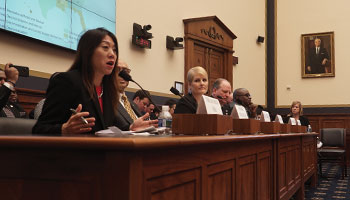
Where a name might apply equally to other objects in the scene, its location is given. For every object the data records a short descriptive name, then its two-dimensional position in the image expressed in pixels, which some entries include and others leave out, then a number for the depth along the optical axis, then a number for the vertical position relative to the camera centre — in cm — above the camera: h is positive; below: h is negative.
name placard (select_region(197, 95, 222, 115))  221 +6
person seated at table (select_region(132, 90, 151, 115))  494 +19
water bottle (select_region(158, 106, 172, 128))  250 -1
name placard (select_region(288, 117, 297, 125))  528 -5
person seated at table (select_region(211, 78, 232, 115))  410 +29
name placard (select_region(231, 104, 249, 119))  287 +3
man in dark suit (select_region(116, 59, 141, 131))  259 +4
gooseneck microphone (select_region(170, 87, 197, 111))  268 +14
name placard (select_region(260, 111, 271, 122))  371 +0
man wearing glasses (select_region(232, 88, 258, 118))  497 +25
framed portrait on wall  1034 +167
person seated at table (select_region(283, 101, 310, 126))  778 +9
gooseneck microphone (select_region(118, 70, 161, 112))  262 +27
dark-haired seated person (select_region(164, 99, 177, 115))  563 +18
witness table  114 -17
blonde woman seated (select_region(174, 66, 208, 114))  339 +29
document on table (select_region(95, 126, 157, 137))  154 -7
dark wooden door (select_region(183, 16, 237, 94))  728 +143
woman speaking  202 +14
